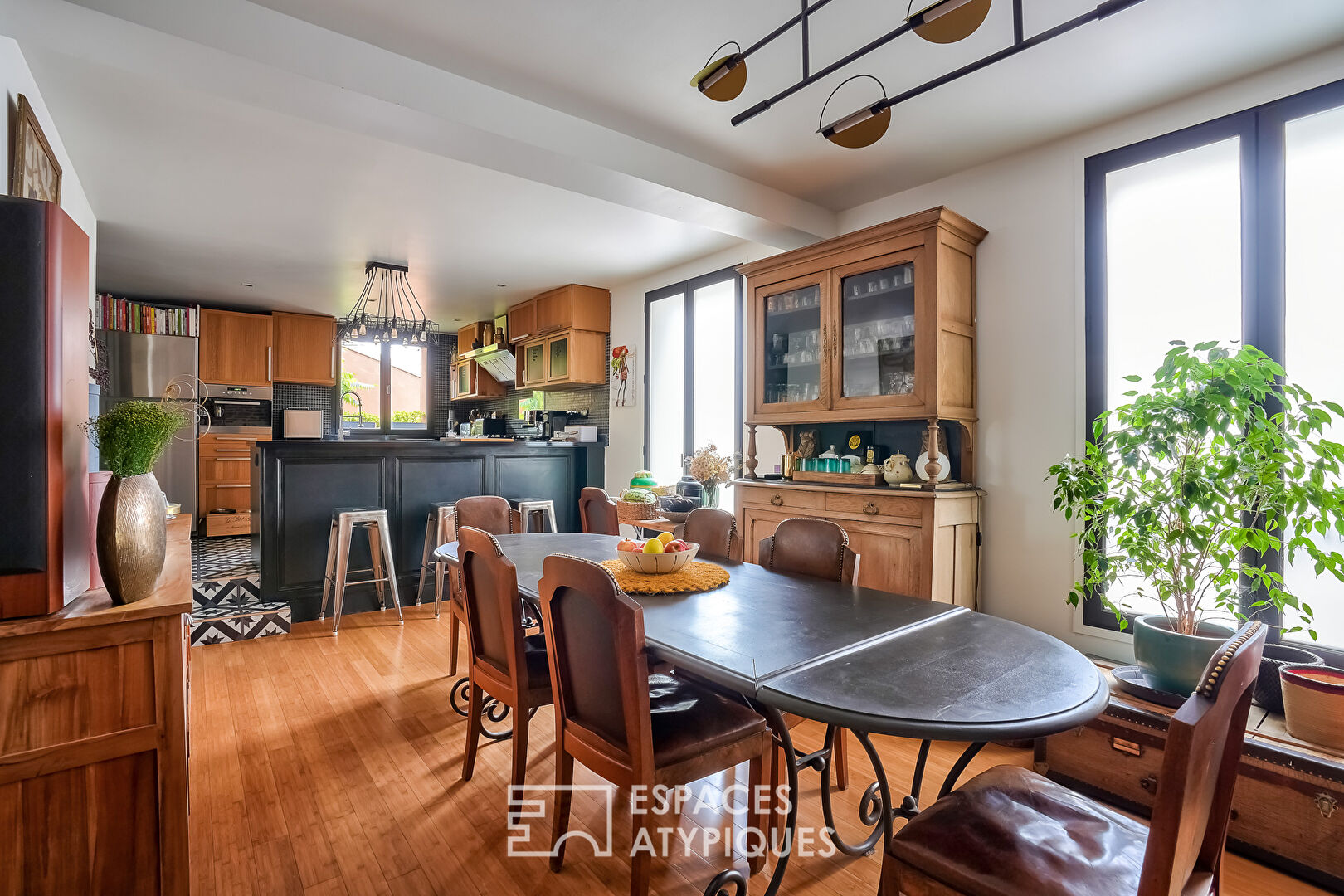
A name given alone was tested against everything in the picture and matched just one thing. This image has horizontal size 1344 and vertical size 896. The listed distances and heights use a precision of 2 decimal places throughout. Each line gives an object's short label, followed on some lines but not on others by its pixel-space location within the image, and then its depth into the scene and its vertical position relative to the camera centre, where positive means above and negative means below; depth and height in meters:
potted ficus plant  2.02 -0.14
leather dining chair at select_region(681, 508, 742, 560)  2.83 -0.38
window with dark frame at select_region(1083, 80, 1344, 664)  2.40 +0.81
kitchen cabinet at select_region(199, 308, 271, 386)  6.70 +1.07
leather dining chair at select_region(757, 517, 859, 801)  2.36 -0.40
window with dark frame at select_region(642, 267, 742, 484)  4.90 +0.64
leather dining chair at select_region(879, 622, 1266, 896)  0.96 -0.73
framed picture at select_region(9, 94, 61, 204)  2.28 +1.12
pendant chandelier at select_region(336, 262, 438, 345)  5.05 +1.49
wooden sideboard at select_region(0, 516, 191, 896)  1.31 -0.63
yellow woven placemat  2.10 -0.44
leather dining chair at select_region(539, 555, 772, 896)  1.53 -0.72
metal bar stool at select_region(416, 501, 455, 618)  4.56 -0.63
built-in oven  6.78 +0.45
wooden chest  1.84 -1.05
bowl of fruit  2.28 -0.38
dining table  1.22 -0.49
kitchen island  4.35 -0.30
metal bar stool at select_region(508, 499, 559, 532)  5.21 -0.48
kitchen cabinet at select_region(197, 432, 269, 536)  6.58 -0.28
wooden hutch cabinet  3.11 +0.41
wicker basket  4.48 -0.44
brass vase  1.44 -0.20
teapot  3.33 -0.11
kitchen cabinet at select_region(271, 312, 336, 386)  7.10 +1.12
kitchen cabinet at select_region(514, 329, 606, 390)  6.03 +0.85
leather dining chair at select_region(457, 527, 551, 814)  2.00 -0.67
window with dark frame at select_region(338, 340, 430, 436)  8.02 +0.77
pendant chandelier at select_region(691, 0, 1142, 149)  1.43 +0.97
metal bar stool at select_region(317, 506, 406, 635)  4.20 -0.66
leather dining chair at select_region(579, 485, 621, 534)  3.99 -0.41
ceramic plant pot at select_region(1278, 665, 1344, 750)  1.93 -0.79
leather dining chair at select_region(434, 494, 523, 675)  3.51 -0.36
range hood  7.06 +1.00
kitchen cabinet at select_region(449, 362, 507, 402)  7.84 +0.81
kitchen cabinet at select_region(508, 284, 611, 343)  5.99 +1.32
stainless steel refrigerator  6.02 +0.71
